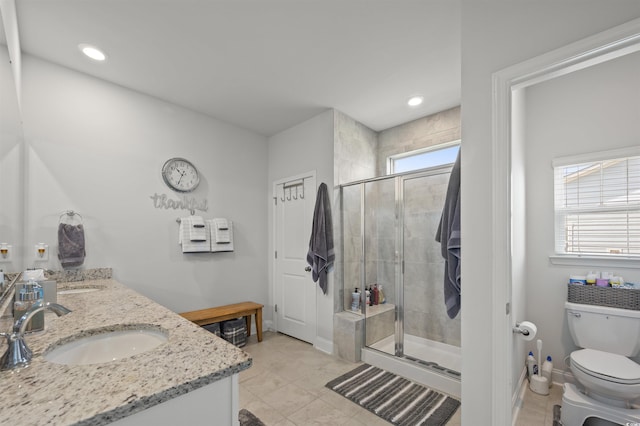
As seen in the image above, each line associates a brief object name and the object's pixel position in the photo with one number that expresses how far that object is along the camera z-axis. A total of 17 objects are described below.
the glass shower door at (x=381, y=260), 2.93
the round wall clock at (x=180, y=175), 2.95
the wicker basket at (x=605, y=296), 2.05
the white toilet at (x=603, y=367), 1.74
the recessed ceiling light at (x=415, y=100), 2.86
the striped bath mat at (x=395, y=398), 1.99
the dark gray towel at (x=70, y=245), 2.26
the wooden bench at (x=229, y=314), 2.87
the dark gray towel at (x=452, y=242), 1.92
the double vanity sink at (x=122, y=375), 0.61
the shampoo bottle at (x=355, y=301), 3.12
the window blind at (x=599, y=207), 2.23
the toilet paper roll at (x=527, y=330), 1.62
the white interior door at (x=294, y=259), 3.35
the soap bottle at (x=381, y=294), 3.11
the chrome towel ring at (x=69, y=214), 2.33
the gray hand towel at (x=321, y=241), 3.05
